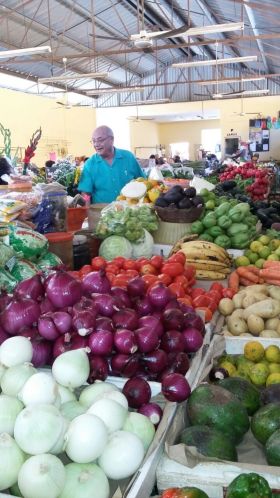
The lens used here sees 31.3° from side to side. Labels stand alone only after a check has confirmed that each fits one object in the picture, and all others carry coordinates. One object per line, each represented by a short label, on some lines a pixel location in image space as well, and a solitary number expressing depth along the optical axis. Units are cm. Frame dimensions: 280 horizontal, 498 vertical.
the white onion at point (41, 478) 106
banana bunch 322
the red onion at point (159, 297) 187
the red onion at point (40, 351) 157
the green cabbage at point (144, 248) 348
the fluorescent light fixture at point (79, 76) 1117
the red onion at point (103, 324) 159
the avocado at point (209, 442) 142
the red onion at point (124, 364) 157
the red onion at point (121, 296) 183
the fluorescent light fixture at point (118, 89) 1519
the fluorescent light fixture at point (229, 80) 1366
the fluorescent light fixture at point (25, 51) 821
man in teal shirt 446
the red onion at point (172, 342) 171
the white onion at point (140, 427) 132
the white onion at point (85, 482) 110
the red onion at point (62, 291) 169
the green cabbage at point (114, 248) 328
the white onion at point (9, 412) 122
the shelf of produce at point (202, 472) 131
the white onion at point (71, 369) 141
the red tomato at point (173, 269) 265
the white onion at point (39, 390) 128
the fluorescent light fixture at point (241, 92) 1583
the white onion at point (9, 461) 111
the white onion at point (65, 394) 139
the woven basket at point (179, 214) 371
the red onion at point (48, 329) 159
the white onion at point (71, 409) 132
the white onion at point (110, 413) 126
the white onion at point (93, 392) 140
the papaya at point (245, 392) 177
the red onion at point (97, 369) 151
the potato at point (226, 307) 260
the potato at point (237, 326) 243
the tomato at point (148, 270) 272
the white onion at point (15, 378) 136
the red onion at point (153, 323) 166
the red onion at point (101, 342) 153
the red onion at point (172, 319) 178
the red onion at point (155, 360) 161
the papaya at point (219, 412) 157
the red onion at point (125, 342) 155
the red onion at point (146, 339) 160
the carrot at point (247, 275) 309
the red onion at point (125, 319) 166
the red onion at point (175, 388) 152
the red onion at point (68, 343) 155
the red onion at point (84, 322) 155
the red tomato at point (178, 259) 281
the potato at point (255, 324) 242
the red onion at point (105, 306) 170
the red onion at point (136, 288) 195
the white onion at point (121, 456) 119
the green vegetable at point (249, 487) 115
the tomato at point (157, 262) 277
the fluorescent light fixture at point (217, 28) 739
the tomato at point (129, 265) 277
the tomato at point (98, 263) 277
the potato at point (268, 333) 232
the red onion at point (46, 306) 169
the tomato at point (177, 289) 244
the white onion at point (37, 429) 113
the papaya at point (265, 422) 155
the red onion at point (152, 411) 143
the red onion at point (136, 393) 147
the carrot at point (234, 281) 301
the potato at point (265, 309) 247
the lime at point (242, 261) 340
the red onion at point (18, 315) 163
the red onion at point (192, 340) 179
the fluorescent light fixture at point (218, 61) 980
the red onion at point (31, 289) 174
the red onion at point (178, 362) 167
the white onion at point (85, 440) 116
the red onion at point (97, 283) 187
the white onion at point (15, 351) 147
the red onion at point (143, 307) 186
